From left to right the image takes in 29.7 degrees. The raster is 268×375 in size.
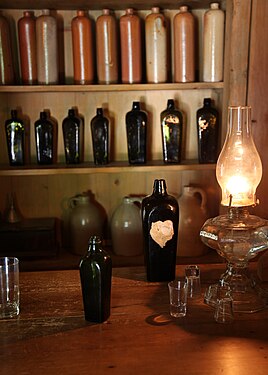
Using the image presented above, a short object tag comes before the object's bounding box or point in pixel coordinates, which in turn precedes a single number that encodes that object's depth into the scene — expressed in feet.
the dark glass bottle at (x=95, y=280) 4.16
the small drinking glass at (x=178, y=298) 4.36
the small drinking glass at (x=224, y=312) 4.23
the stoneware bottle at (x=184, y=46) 7.72
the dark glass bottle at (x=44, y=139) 8.04
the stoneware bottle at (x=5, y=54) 7.71
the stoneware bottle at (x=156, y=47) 7.73
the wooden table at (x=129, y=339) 3.55
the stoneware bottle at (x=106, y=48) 7.72
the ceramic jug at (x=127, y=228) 8.22
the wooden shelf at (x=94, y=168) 7.78
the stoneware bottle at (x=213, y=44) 7.64
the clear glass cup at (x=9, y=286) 4.38
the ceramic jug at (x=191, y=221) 8.12
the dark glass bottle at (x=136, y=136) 8.00
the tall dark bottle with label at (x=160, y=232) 4.96
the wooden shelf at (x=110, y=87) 7.63
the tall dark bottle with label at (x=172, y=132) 8.00
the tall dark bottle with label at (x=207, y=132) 7.95
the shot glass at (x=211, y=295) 4.54
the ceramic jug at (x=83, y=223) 8.28
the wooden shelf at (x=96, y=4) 7.56
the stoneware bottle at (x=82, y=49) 7.74
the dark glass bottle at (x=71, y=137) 8.09
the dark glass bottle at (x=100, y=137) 8.02
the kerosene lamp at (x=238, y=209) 4.53
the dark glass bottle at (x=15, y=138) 8.00
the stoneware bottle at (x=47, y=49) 7.66
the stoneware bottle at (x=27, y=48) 7.72
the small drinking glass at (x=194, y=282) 4.79
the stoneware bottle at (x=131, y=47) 7.71
